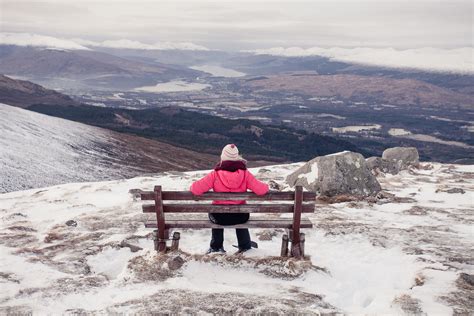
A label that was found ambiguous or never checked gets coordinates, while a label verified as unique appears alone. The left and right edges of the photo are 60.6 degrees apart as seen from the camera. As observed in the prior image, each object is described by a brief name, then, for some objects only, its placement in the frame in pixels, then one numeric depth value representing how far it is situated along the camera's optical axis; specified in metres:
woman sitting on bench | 12.55
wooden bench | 12.64
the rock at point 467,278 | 12.08
